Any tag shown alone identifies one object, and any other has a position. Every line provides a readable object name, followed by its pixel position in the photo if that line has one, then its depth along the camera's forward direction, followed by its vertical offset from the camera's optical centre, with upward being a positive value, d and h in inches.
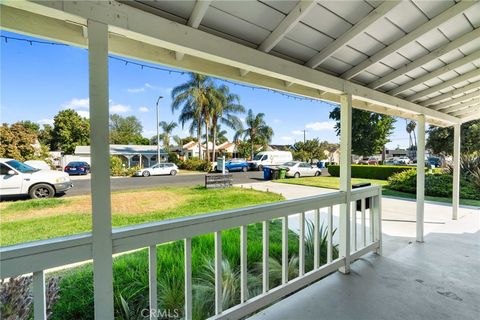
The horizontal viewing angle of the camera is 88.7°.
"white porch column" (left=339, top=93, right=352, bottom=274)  102.6 -5.7
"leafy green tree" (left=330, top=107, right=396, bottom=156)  637.3 +67.3
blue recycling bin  566.4 -39.2
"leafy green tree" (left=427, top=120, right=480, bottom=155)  588.1 +43.4
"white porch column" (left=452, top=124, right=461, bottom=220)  184.1 -12.1
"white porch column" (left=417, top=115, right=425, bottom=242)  141.5 -10.5
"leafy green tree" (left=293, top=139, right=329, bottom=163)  1060.5 +26.1
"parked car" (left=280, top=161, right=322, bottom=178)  611.2 -35.0
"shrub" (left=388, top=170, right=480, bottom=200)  286.8 -39.3
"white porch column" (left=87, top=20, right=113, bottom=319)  46.4 -2.6
